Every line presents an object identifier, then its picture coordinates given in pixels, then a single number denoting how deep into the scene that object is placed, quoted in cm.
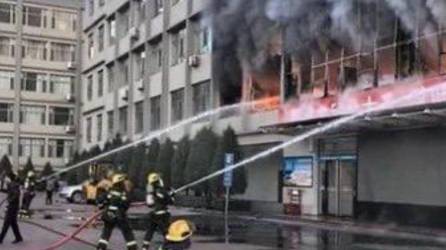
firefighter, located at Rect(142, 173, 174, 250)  1603
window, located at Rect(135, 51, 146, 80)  5594
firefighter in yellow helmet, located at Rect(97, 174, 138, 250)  1608
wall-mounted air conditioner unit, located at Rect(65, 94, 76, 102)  8806
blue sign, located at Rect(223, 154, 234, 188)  3262
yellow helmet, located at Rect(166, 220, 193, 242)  1248
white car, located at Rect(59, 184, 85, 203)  5006
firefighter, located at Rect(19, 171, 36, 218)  3105
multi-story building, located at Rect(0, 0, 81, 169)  8512
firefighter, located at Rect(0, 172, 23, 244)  2003
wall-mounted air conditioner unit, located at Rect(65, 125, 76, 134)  8750
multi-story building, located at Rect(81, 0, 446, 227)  2716
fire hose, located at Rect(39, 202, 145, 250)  1655
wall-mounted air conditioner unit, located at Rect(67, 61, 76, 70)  8775
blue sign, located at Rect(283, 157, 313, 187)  3422
